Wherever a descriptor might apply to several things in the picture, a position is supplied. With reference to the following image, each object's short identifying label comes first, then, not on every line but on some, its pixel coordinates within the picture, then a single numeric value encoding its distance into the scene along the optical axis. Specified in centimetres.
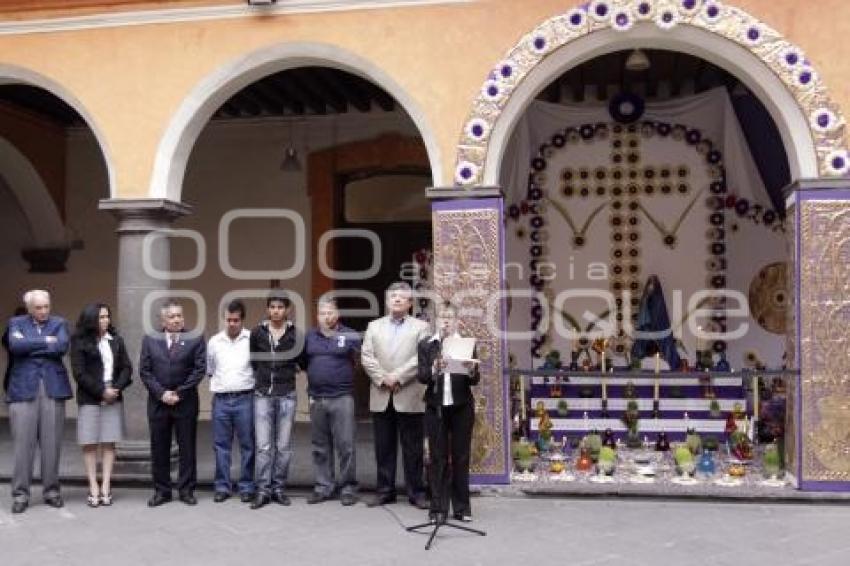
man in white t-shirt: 629
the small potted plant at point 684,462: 677
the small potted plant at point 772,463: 670
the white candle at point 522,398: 834
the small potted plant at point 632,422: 807
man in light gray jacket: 607
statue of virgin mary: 898
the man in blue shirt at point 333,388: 623
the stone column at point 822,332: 620
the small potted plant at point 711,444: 759
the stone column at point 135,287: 703
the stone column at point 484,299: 653
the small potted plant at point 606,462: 685
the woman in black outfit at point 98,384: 614
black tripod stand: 543
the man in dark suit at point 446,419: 562
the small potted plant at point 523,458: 703
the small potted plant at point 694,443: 735
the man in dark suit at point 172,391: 625
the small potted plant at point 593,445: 727
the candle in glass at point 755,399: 807
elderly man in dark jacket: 619
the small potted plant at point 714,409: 818
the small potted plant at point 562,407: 838
